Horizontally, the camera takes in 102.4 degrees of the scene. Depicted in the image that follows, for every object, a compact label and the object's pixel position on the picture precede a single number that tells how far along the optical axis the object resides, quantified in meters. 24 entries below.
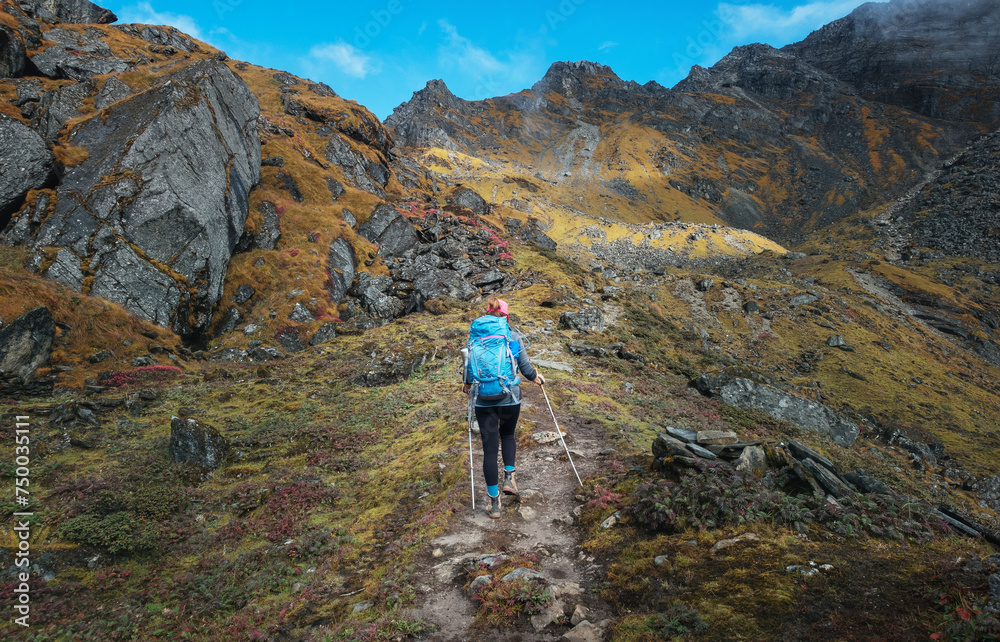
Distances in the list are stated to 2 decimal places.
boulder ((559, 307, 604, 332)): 27.20
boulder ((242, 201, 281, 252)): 31.94
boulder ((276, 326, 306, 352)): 26.95
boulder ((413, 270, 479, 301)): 35.56
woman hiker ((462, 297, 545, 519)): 6.75
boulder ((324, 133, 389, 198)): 49.62
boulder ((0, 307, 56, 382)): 14.26
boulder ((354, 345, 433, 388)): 19.20
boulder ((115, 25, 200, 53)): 55.65
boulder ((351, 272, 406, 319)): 33.41
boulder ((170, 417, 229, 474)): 10.23
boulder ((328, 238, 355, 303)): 33.00
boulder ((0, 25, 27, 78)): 29.31
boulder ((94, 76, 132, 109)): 28.05
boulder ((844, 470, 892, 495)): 7.04
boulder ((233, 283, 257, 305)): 28.59
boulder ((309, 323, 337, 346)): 27.19
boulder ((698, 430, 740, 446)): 8.15
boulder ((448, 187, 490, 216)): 67.19
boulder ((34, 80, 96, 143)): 24.89
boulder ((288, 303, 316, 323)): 28.65
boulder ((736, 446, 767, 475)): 6.79
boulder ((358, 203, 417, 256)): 41.22
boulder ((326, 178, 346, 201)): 42.39
